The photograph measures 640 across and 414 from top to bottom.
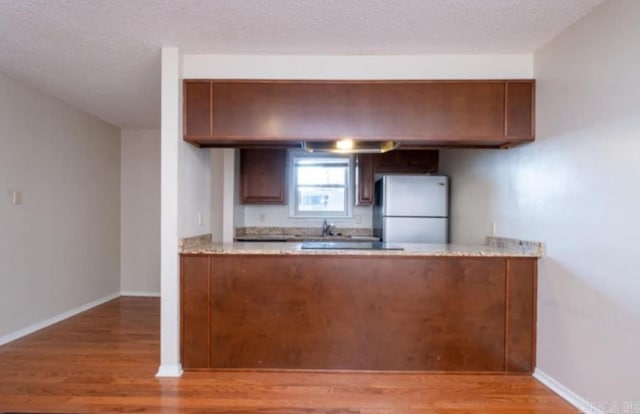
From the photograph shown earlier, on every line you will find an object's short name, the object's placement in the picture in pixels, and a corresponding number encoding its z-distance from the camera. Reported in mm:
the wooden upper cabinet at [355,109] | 2586
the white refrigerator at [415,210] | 4000
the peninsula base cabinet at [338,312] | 2551
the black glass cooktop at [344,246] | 2686
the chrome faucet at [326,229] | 4660
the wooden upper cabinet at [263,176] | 4441
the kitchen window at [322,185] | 4871
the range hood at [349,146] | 2763
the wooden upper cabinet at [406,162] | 4547
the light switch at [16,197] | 3117
